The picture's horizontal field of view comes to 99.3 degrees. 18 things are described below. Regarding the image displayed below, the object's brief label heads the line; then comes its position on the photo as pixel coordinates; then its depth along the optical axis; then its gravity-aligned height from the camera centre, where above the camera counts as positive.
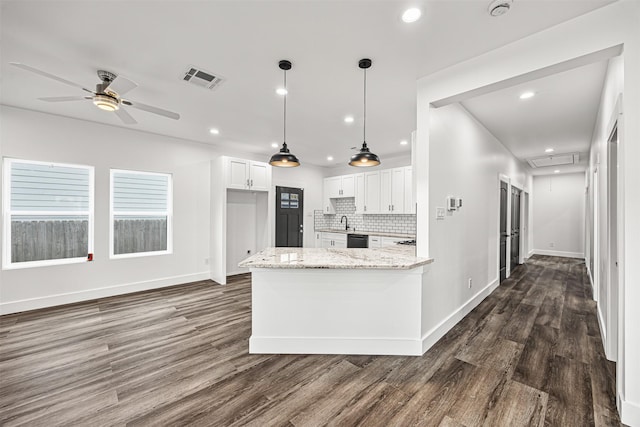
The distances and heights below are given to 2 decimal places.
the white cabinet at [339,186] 6.88 +0.75
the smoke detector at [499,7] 1.74 +1.37
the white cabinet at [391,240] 5.64 -0.52
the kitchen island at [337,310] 2.54 -0.90
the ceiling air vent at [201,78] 2.66 +1.39
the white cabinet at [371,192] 6.30 +0.54
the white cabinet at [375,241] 5.99 -0.58
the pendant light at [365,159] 2.88 +0.61
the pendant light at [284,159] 2.96 +0.60
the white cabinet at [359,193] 6.59 +0.54
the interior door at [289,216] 6.56 -0.04
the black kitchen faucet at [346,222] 7.34 -0.20
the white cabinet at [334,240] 6.66 -0.64
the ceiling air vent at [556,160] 6.21 +1.34
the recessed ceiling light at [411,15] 1.83 +1.38
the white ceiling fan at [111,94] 2.38 +1.13
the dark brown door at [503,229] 5.21 -0.27
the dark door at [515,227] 6.12 -0.26
